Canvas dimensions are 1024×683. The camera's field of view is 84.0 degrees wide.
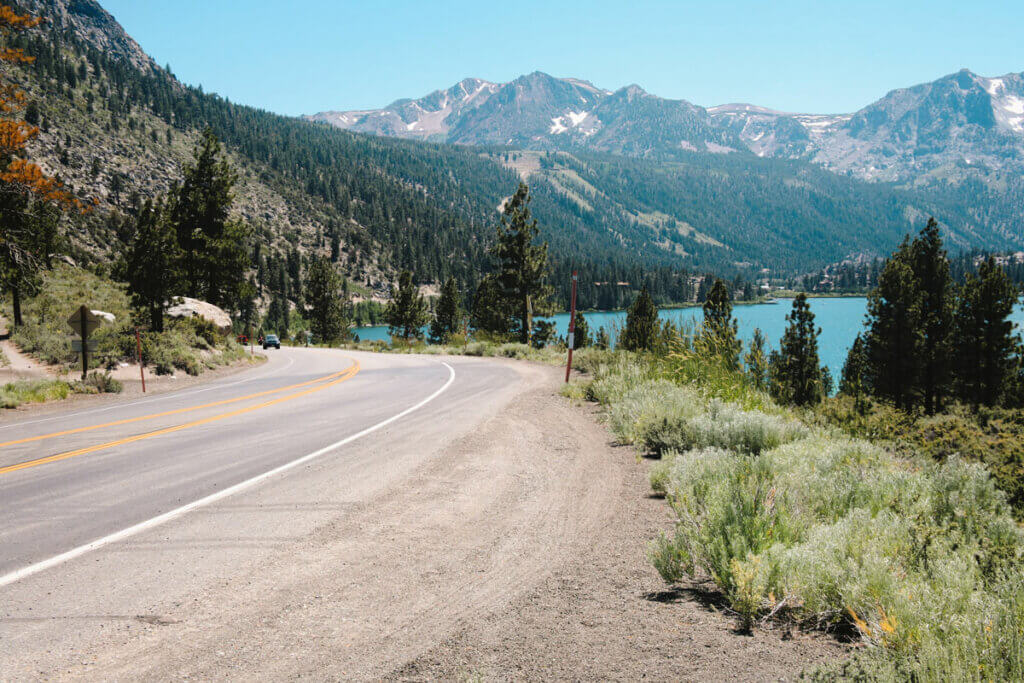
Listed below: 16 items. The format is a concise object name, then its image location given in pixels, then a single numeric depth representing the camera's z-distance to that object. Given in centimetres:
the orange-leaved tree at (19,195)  1727
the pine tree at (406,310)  7256
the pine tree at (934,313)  4094
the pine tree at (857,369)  5008
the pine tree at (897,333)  4062
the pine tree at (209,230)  3997
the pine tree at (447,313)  7719
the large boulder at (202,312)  3010
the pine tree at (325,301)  7812
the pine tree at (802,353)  5048
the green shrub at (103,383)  1625
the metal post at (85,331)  1606
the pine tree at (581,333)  5688
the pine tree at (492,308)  4653
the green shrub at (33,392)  1333
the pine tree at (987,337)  4028
